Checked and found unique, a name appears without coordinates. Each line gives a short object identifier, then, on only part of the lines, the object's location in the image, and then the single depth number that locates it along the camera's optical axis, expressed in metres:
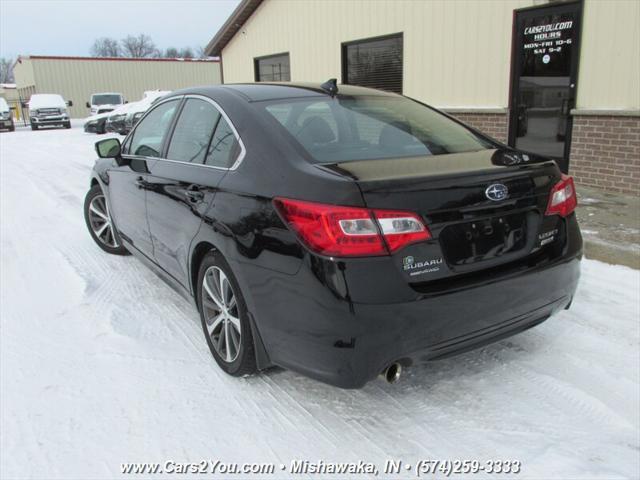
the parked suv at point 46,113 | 29.55
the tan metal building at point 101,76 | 42.62
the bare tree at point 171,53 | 95.12
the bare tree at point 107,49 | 96.69
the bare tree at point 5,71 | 109.38
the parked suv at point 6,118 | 29.94
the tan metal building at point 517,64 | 7.23
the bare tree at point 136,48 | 97.12
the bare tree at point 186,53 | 95.15
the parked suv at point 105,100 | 29.79
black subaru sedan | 2.31
